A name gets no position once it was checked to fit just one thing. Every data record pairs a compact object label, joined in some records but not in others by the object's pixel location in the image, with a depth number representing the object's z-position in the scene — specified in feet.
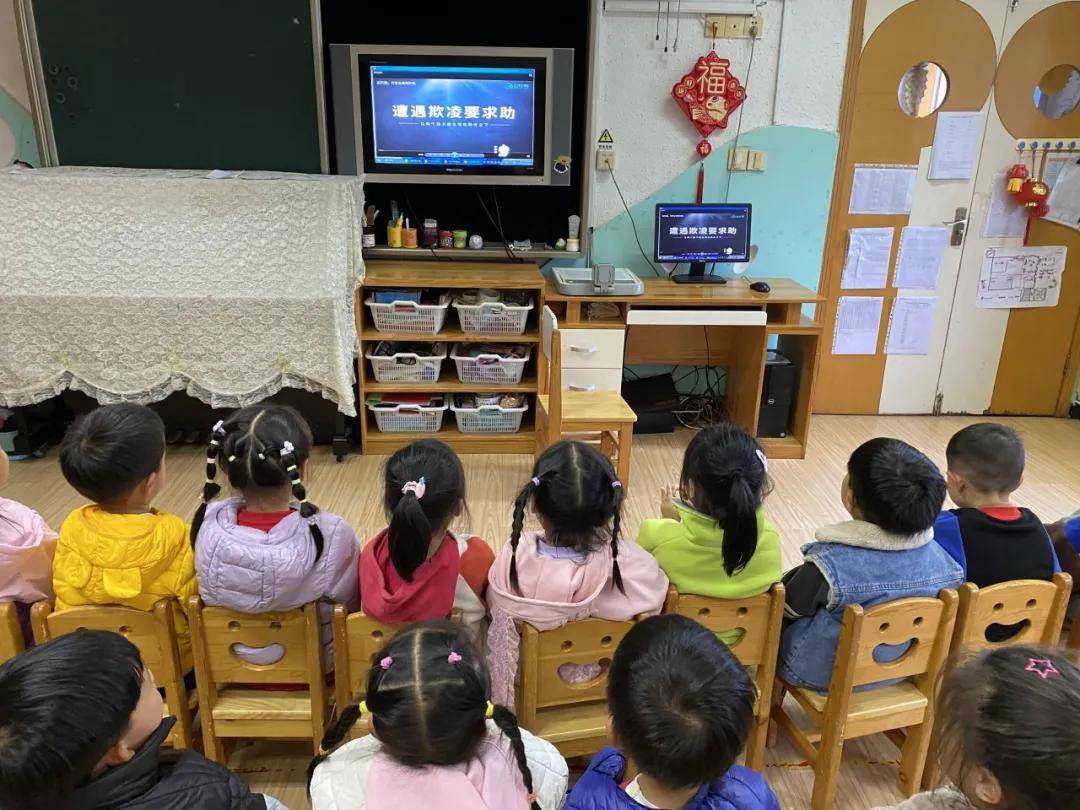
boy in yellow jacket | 4.88
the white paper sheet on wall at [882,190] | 12.44
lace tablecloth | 9.89
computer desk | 11.08
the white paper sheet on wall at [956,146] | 12.24
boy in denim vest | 5.02
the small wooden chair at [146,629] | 4.56
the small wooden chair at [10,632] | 4.63
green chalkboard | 10.94
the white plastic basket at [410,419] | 11.55
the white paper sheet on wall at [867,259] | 12.73
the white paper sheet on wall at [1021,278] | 12.91
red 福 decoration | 11.75
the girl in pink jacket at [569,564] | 4.92
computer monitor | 11.67
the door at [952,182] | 11.84
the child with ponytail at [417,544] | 4.72
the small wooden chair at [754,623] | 4.96
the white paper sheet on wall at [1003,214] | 12.60
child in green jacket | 5.06
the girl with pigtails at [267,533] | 4.81
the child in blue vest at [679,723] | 3.11
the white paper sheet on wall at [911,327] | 13.12
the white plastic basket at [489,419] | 11.53
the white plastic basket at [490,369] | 11.29
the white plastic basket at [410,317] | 11.00
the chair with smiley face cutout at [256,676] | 4.83
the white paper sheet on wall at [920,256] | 12.75
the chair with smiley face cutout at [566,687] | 4.75
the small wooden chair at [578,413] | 9.61
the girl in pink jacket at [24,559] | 5.12
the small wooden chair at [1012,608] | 5.00
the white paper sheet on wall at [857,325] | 13.07
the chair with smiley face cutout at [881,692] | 4.82
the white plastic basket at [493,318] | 11.05
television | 11.02
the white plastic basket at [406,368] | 11.21
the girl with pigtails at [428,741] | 3.20
